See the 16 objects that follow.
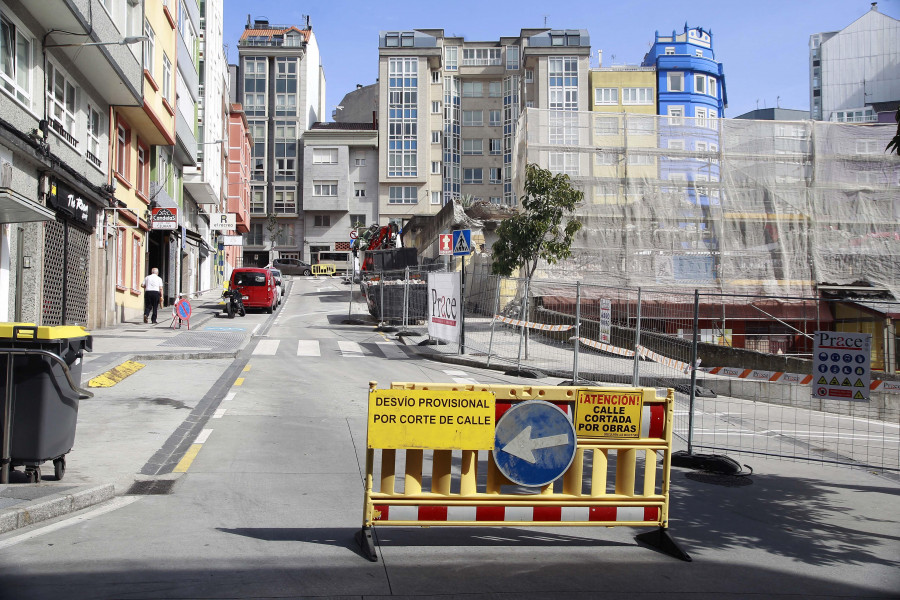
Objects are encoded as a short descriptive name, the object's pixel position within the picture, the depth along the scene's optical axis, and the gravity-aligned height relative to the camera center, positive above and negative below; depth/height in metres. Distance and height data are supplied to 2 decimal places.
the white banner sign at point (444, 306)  18.45 -0.12
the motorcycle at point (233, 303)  28.52 -0.19
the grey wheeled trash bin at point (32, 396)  6.19 -0.82
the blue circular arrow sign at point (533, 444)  5.38 -0.99
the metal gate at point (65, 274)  17.73 +0.52
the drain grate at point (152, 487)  6.73 -1.71
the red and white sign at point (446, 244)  18.65 +1.42
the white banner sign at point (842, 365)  7.86 -0.59
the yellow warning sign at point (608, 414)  5.53 -0.79
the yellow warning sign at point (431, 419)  5.14 -0.80
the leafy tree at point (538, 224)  18.98 +1.98
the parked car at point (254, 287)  30.50 +0.47
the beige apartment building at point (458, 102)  73.88 +19.85
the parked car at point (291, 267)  70.81 +3.01
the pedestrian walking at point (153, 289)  23.92 +0.24
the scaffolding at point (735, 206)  25.33 +3.42
